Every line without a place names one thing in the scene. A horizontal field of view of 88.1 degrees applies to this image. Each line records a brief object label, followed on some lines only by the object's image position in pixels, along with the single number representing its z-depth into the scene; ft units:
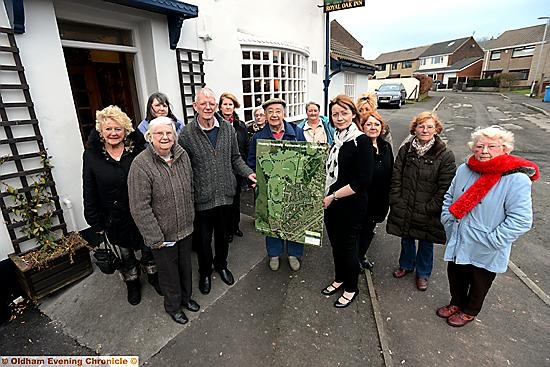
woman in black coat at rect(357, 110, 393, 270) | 9.20
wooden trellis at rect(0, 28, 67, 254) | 9.29
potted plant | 9.57
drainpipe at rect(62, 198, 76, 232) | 11.20
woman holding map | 7.80
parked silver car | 70.28
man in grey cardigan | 8.59
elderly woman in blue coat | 6.59
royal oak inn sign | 23.92
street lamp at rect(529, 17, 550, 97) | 101.96
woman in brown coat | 8.43
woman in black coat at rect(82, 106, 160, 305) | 7.90
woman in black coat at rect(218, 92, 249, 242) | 12.25
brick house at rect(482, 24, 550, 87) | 115.75
